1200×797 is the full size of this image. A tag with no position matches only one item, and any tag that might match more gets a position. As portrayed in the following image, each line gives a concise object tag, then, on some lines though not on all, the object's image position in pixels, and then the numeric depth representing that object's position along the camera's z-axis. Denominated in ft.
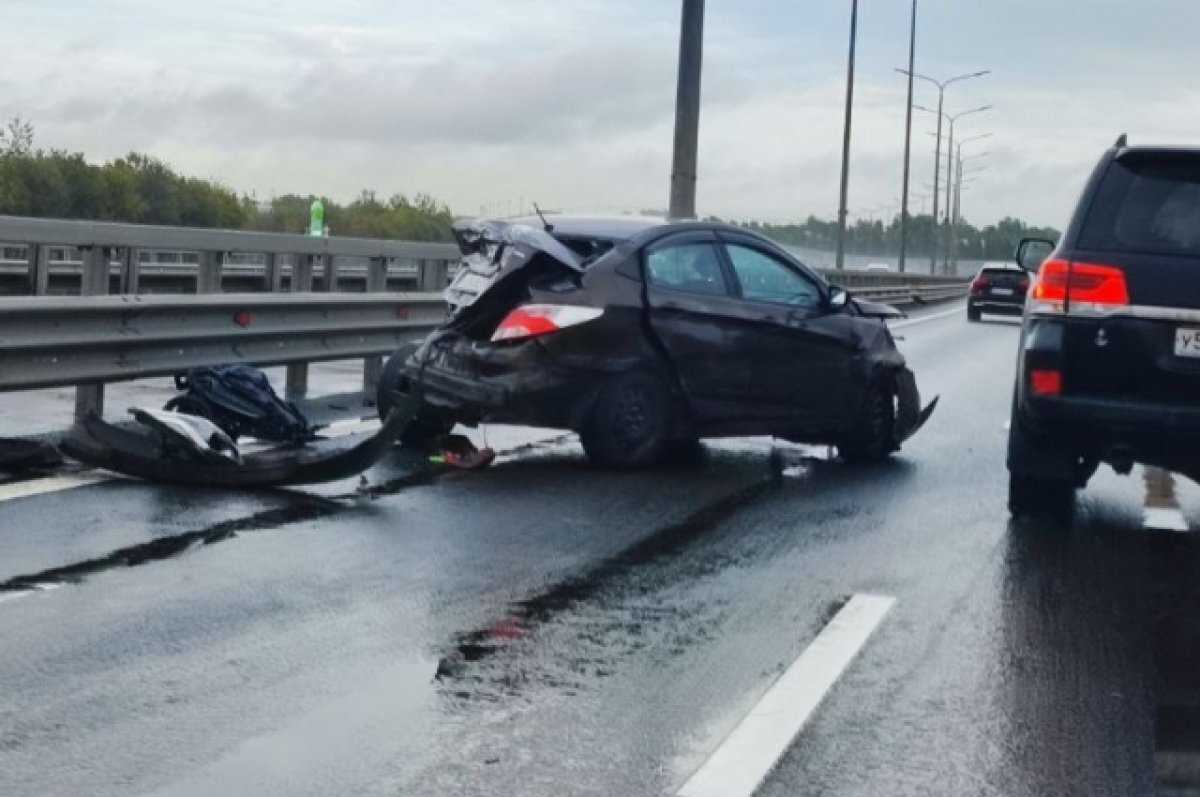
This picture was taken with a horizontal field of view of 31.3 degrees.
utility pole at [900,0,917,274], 269.44
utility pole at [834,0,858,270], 192.75
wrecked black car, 40.24
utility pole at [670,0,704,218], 77.20
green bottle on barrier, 88.17
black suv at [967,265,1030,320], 156.56
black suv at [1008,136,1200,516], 31.71
